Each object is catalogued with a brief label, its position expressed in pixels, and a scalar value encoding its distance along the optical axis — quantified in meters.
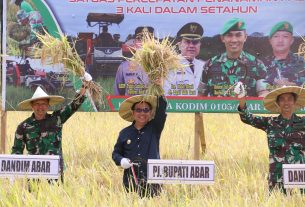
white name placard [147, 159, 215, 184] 6.29
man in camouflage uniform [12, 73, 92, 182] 7.45
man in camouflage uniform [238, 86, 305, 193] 6.96
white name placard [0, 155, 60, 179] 6.58
